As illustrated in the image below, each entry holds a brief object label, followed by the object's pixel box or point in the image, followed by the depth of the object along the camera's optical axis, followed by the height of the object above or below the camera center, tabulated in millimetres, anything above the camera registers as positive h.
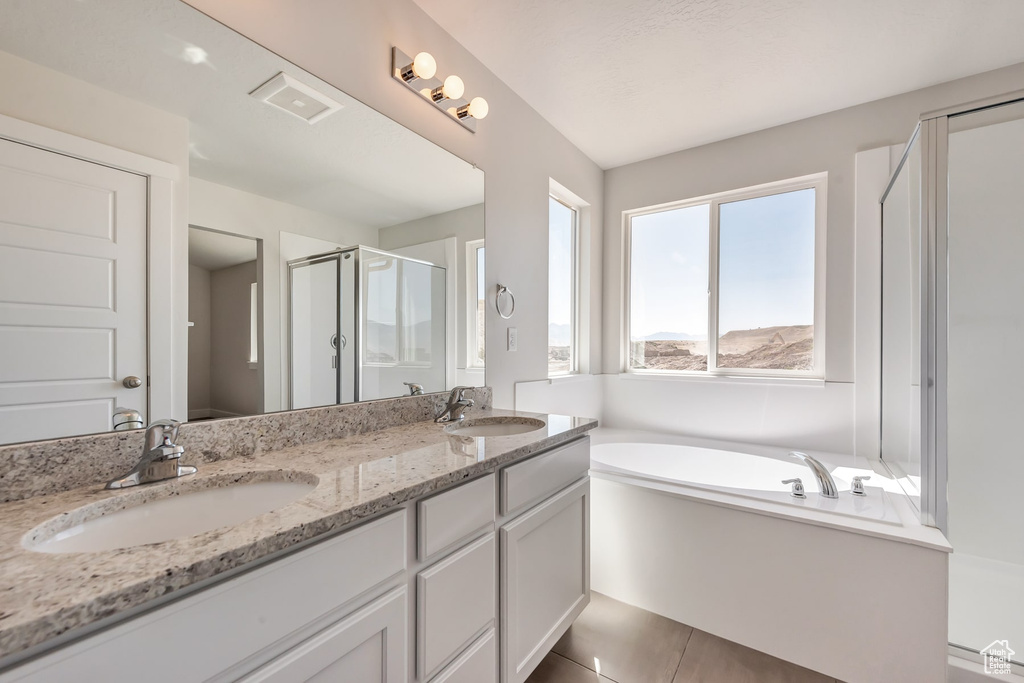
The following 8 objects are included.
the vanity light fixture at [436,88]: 1532 +982
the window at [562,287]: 2775 +360
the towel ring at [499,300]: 2041 +195
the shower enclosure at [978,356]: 1743 -69
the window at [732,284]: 2529 +369
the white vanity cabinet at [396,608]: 530 -476
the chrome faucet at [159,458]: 843 -243
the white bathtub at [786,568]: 1398 -865
